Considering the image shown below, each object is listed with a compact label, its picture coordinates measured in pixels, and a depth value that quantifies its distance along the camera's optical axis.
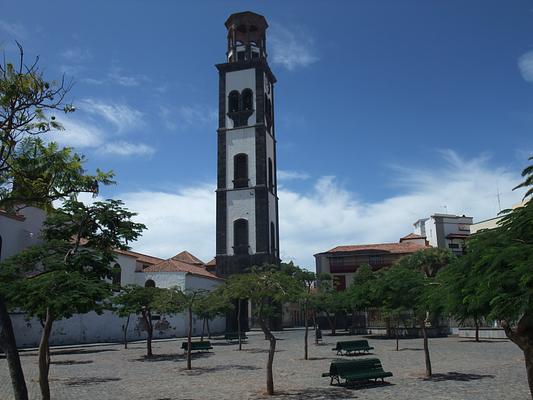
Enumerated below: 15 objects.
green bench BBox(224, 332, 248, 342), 37.69
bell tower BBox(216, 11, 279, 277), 49.84
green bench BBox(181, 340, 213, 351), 26.40
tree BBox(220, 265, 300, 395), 14.59
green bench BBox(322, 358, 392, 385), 14.41
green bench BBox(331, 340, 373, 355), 23.67
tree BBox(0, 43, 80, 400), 8.26
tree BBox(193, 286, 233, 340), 23.34
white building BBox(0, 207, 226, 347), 33.53
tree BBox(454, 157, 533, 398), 6.05
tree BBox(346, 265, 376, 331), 33.28
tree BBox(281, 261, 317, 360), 33.94
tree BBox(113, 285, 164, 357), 25.30
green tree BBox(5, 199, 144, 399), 8.97
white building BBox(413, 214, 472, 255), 67.31
